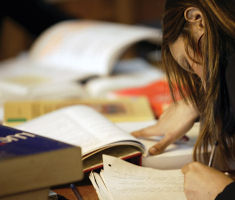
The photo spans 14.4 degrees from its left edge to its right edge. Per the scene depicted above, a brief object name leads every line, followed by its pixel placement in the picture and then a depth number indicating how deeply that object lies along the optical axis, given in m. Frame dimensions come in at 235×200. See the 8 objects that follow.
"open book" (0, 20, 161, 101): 3.01
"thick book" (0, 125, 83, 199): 1.63
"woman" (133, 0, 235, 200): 1.81
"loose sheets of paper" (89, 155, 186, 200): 1.83
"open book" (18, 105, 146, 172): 1.94
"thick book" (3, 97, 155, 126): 2.41
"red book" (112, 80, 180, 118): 2.60
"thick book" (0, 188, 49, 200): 1.65
